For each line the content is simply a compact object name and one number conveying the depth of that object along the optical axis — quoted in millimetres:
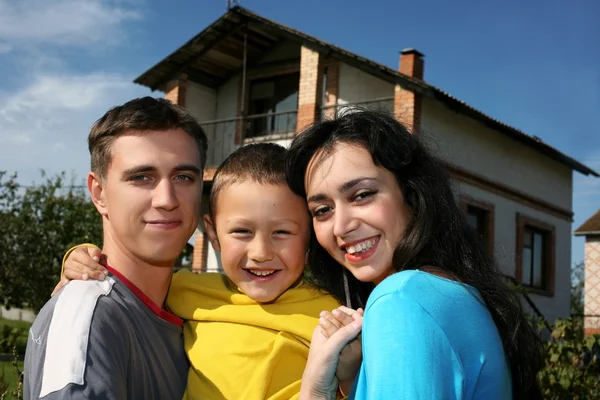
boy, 2299
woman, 1535
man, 1931
